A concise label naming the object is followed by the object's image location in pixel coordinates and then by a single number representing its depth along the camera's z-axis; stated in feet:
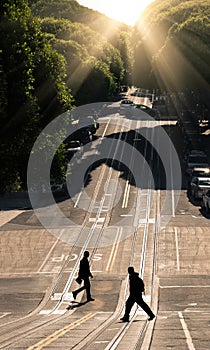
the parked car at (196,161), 181.32
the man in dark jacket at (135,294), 63.67
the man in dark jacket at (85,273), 77.46
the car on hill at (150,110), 301.63
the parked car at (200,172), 166.50
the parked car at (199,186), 146.51
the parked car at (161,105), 329.97
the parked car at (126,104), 335.51
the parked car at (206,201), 133.48
